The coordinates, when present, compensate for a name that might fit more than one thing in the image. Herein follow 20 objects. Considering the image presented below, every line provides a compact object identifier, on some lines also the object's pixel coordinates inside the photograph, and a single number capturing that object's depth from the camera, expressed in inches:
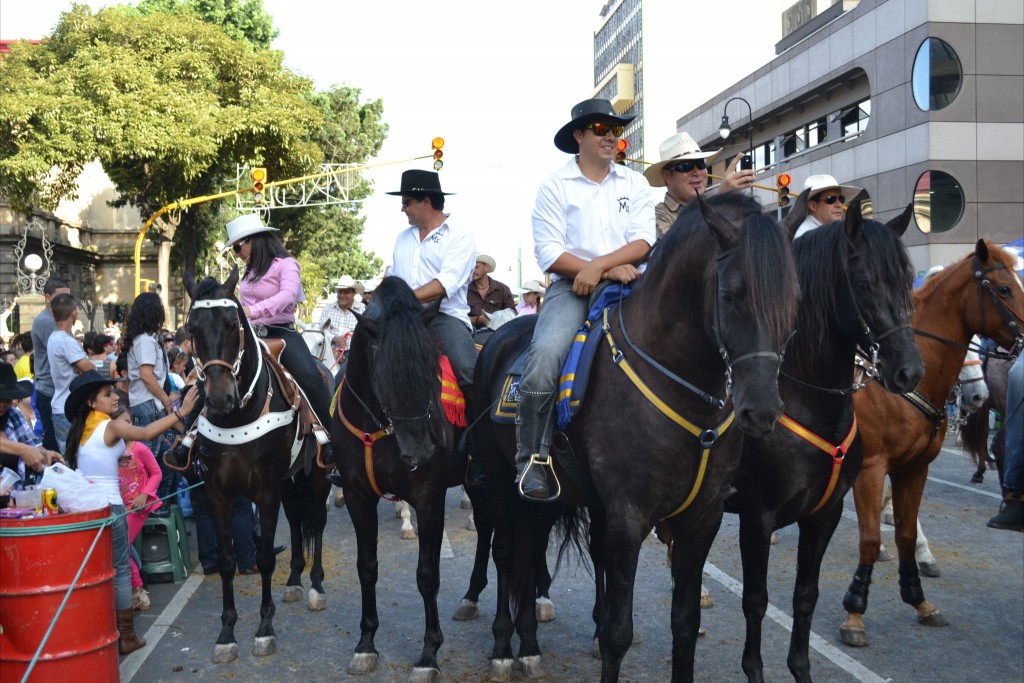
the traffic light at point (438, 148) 917.2
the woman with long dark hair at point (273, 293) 289.0
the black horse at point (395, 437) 218.4
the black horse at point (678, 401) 151.3
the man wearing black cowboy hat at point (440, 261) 251.9
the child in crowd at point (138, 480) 281.0
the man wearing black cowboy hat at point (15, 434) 211.2
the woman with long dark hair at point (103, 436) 245.3
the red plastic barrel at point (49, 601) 186.5
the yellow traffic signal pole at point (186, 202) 972.7
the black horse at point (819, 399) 194.4
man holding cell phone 246.8
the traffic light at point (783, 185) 829.8
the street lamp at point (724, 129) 1130.0
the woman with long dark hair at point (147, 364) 358.6
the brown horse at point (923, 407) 250.5
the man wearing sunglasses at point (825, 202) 269.6
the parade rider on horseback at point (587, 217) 201.2
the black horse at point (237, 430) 237.6
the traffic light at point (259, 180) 932.0
